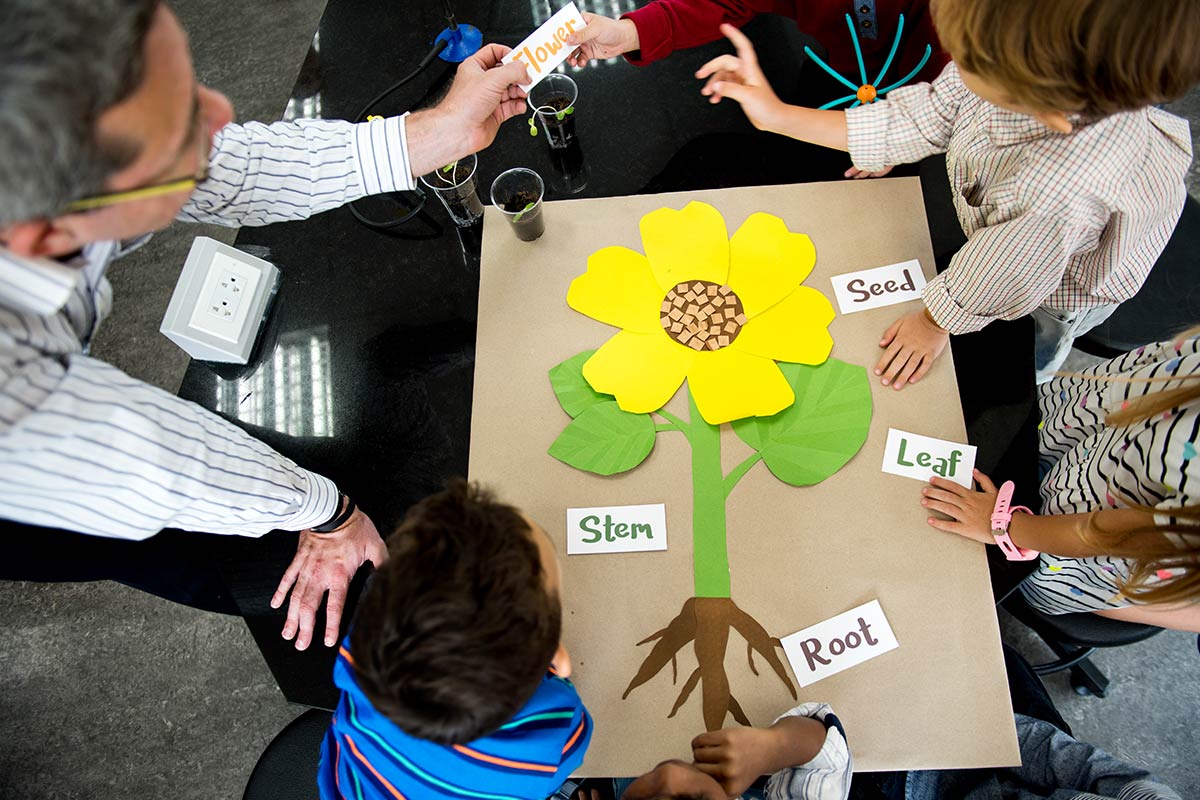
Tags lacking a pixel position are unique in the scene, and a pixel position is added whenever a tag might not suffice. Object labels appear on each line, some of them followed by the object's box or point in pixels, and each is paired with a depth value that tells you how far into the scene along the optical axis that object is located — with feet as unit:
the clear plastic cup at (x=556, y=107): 4.51
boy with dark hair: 2.61
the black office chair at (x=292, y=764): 4.27
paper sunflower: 3.92
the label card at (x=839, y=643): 3.46
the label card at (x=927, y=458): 3.74
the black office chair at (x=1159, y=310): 4.79
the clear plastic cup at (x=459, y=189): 4.31
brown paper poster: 3.43
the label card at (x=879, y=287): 4.11
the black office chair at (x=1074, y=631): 4.02
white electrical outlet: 4.15
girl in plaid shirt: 2.82
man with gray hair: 2.20
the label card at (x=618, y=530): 3.70
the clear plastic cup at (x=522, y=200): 4.23
